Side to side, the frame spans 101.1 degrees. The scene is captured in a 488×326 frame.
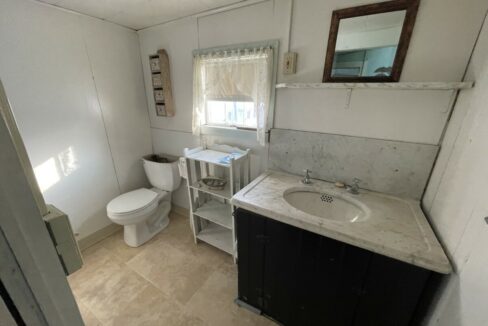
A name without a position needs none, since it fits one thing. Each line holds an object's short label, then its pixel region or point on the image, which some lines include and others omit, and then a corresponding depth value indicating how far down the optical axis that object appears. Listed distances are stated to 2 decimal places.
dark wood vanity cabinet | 0.88
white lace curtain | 1.44
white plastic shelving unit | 1.68
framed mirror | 1.04
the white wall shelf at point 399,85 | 0.92
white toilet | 1.78
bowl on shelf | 1.76
